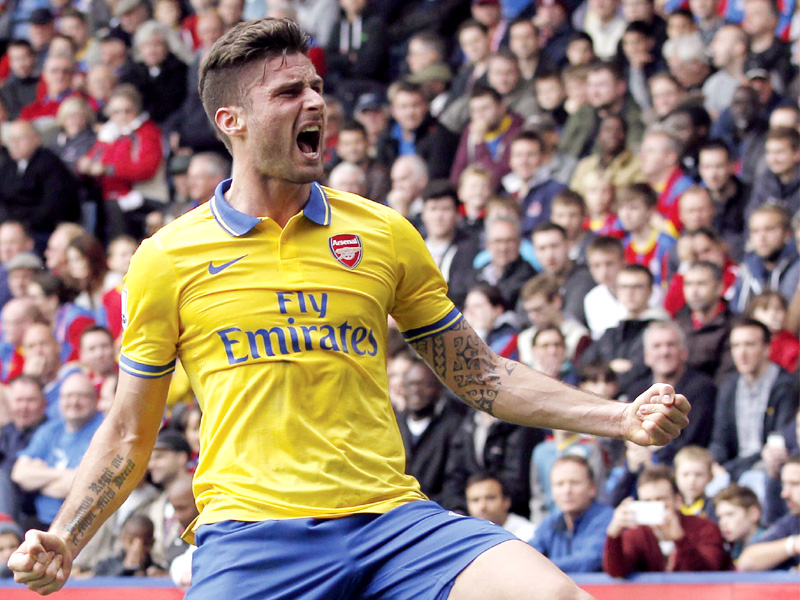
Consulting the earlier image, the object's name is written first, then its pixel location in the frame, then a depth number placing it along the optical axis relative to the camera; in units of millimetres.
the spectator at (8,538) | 15172
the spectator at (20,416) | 17734
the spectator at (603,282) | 17344
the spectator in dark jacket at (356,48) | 25000
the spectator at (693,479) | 14117
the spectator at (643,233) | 18234
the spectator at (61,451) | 16828
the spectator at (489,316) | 17266
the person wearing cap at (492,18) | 23984
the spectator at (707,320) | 16219
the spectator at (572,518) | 13484
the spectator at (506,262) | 18234
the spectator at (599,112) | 20531
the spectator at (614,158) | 19703
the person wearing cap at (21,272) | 20969
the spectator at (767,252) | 16937
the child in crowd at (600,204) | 19156
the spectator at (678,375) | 15492
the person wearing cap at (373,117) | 22937
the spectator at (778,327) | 15977
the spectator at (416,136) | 21891
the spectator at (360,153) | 21453
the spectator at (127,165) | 22984
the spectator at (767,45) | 20156
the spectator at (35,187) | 23031
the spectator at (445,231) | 19141
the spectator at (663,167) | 19094
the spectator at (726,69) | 20359
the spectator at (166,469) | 15289
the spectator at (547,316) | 16719
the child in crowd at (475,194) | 19891
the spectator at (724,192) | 18391
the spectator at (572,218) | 18719
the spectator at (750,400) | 15227
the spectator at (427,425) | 15594
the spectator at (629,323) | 16359
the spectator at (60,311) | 19937
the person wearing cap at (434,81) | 23125
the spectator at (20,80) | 26406
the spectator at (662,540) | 12055
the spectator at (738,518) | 13391
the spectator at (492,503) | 14492
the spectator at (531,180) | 19875
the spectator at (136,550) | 14914
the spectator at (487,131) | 21312
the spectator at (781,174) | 18000
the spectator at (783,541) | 12656
